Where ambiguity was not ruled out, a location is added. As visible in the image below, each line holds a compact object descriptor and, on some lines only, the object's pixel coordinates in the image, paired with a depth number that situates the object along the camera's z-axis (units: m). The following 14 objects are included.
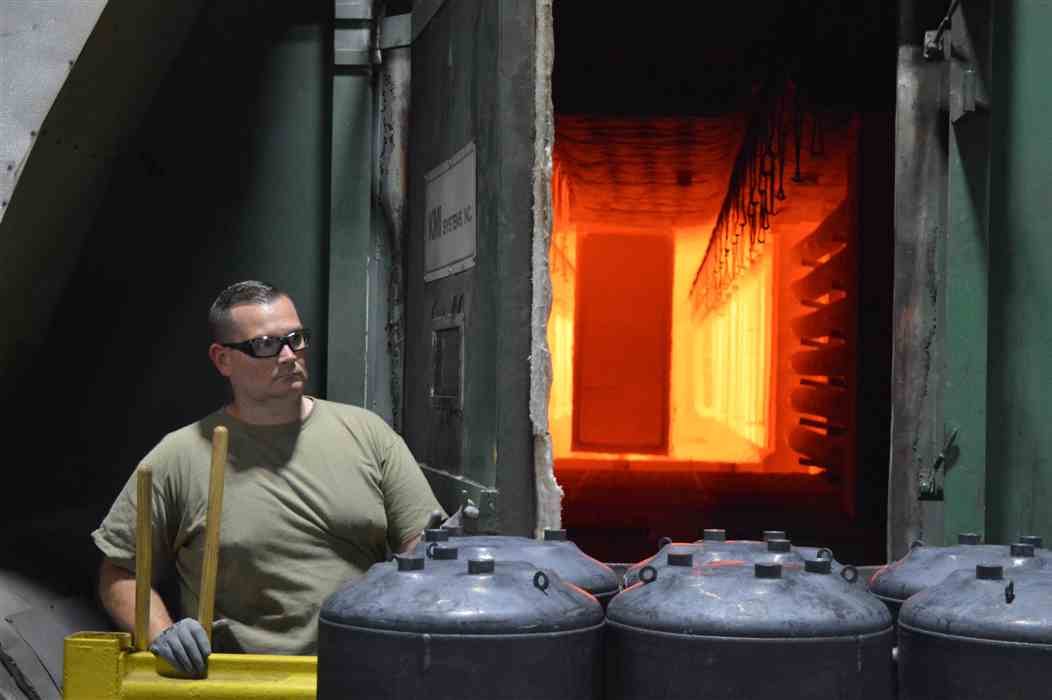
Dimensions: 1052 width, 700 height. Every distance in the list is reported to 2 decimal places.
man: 4.23
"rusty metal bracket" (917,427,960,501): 5.57
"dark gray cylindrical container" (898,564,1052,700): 2.59
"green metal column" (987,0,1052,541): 5.53
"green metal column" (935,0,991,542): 5.50
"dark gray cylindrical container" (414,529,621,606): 3.33
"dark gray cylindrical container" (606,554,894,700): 2.63
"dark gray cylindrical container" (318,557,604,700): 2.64
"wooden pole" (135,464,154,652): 3.19
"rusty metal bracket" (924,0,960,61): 5.73
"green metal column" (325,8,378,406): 6.55
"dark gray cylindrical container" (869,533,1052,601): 3.19
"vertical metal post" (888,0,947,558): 5.82
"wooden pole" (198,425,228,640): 3.16
